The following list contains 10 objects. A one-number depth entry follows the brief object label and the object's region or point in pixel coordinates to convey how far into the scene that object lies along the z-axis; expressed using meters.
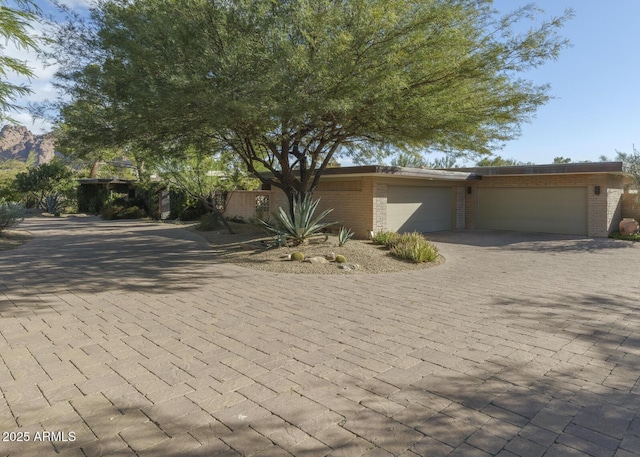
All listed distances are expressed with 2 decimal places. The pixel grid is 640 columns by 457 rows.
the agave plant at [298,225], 12.02
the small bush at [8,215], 14.77
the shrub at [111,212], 26.44
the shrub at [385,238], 12.69
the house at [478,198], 15.54
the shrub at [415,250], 10.81
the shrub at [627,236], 15.67
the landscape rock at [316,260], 10.33
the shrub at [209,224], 18.20
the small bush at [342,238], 12.12
